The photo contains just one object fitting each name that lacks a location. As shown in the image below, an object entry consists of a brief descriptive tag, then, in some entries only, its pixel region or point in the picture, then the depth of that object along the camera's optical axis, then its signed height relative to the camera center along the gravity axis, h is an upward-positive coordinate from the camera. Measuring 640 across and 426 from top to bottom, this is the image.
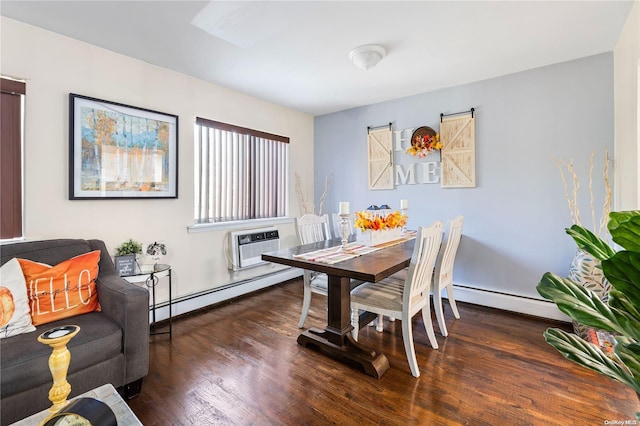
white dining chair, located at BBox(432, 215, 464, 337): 2.51 -0.48
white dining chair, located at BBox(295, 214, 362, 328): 2.56 -0.28
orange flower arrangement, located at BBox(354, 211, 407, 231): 2.57 -0.09
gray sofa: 1.39 -0.71
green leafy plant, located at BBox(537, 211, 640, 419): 0.69 -0.25
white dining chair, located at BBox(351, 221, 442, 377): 1.96 -0.62
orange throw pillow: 1.72 -0.46
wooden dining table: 1.87 -0.64
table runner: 2.08 -0.33
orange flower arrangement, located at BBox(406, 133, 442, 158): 3.42 +0.78
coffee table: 1.08 -0.77
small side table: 2.36 -0.52
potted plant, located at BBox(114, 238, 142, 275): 2.43 -0.37
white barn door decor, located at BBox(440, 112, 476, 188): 3.25 +0.67
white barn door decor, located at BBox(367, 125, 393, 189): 3.83 +0.71
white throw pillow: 1.55 -0.49
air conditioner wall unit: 3.39 -0.41
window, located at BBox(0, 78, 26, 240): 2.00 +0.39
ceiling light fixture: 2.41 +1.32
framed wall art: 2.32 +0.54
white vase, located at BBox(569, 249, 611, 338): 2.33 -0.54
